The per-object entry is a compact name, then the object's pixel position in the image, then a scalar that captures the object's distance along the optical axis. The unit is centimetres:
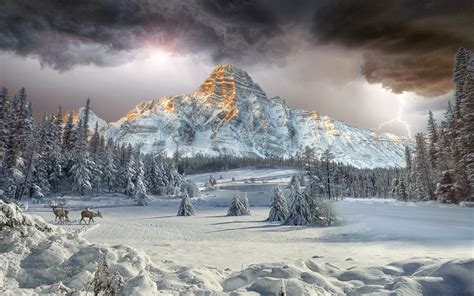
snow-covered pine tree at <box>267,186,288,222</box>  2972
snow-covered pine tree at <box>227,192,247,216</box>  3680
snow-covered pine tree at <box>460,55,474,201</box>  2791
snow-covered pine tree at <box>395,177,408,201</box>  6716
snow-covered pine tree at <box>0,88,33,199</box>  4106
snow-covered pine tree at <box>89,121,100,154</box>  8142
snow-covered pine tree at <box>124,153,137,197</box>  6531
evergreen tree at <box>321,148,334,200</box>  5876
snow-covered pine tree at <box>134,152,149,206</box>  5298
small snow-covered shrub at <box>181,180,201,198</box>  7006
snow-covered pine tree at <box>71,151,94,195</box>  6069
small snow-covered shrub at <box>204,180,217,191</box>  10785
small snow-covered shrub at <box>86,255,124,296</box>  452
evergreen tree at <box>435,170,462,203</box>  3409
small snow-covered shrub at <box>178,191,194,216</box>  3731
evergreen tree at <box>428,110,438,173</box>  5200
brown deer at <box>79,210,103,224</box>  2527
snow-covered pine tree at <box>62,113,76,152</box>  7662
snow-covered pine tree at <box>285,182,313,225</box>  2638
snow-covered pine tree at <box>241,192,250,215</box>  3744
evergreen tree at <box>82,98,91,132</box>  7584
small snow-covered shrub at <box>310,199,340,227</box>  2508
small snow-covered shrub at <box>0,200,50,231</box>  888
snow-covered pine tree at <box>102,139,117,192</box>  6994
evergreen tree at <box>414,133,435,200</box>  4928
